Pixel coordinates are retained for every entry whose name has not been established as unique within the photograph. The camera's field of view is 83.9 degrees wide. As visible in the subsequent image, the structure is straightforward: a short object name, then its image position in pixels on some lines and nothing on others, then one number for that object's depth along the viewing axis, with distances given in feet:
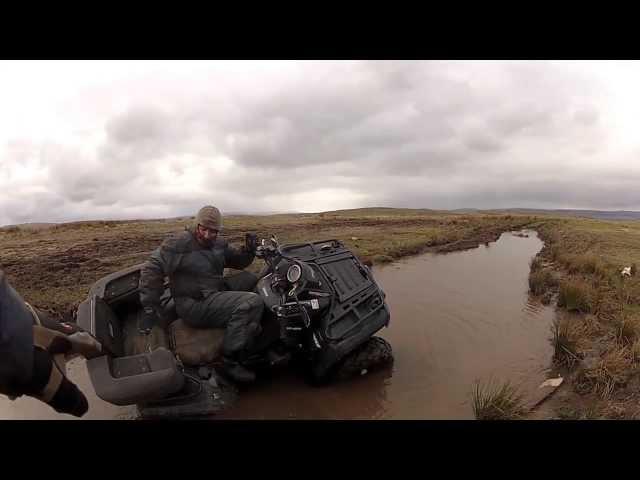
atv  12.81
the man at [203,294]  14.51
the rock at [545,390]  14.56
